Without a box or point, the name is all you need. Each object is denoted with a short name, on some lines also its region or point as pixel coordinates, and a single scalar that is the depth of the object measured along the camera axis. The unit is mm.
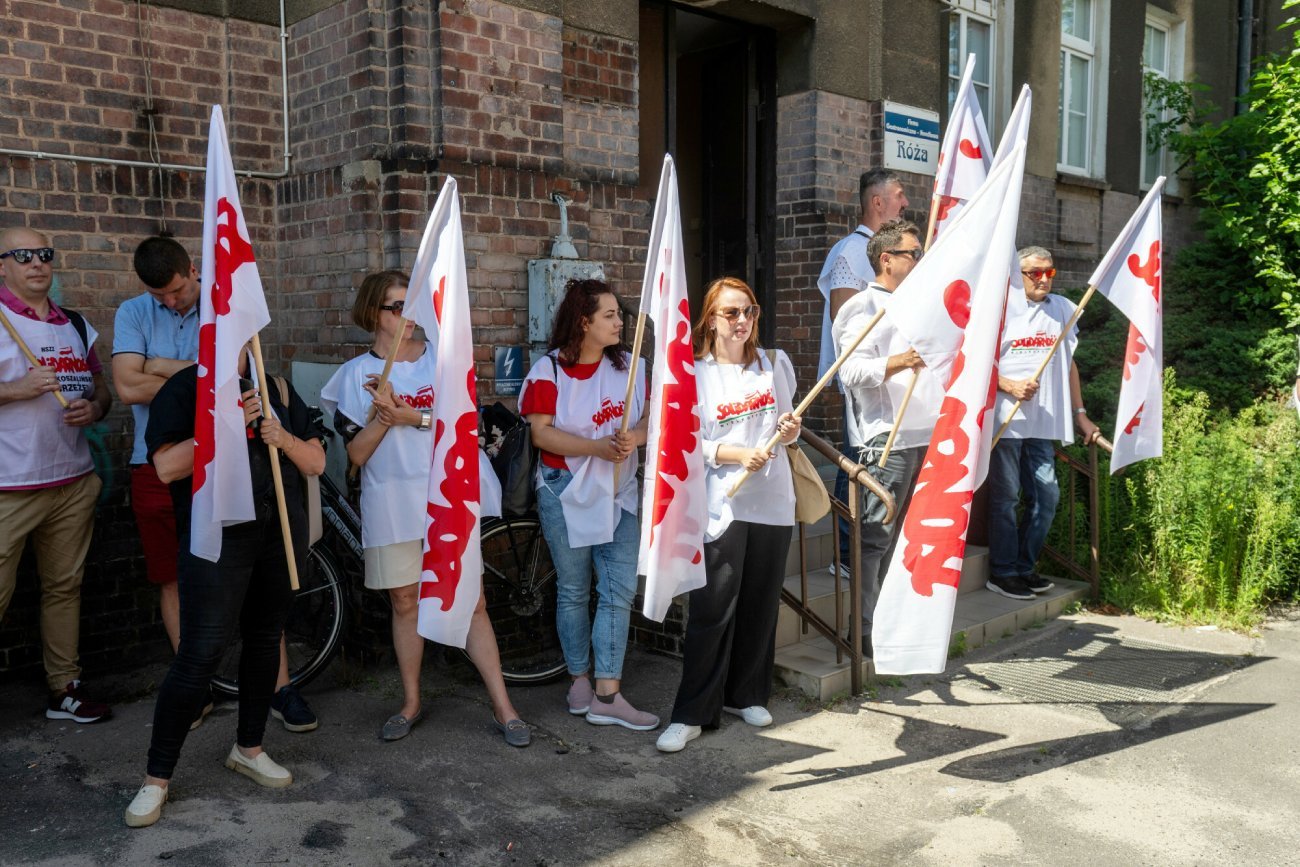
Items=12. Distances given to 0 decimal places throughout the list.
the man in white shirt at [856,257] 5777
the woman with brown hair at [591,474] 4715
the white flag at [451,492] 4270
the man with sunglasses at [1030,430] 6391
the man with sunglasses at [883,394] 4930
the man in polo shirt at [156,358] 4469
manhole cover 5195
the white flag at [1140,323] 5539
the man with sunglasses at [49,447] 4523
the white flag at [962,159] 5242
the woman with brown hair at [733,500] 4539
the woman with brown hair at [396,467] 4574
